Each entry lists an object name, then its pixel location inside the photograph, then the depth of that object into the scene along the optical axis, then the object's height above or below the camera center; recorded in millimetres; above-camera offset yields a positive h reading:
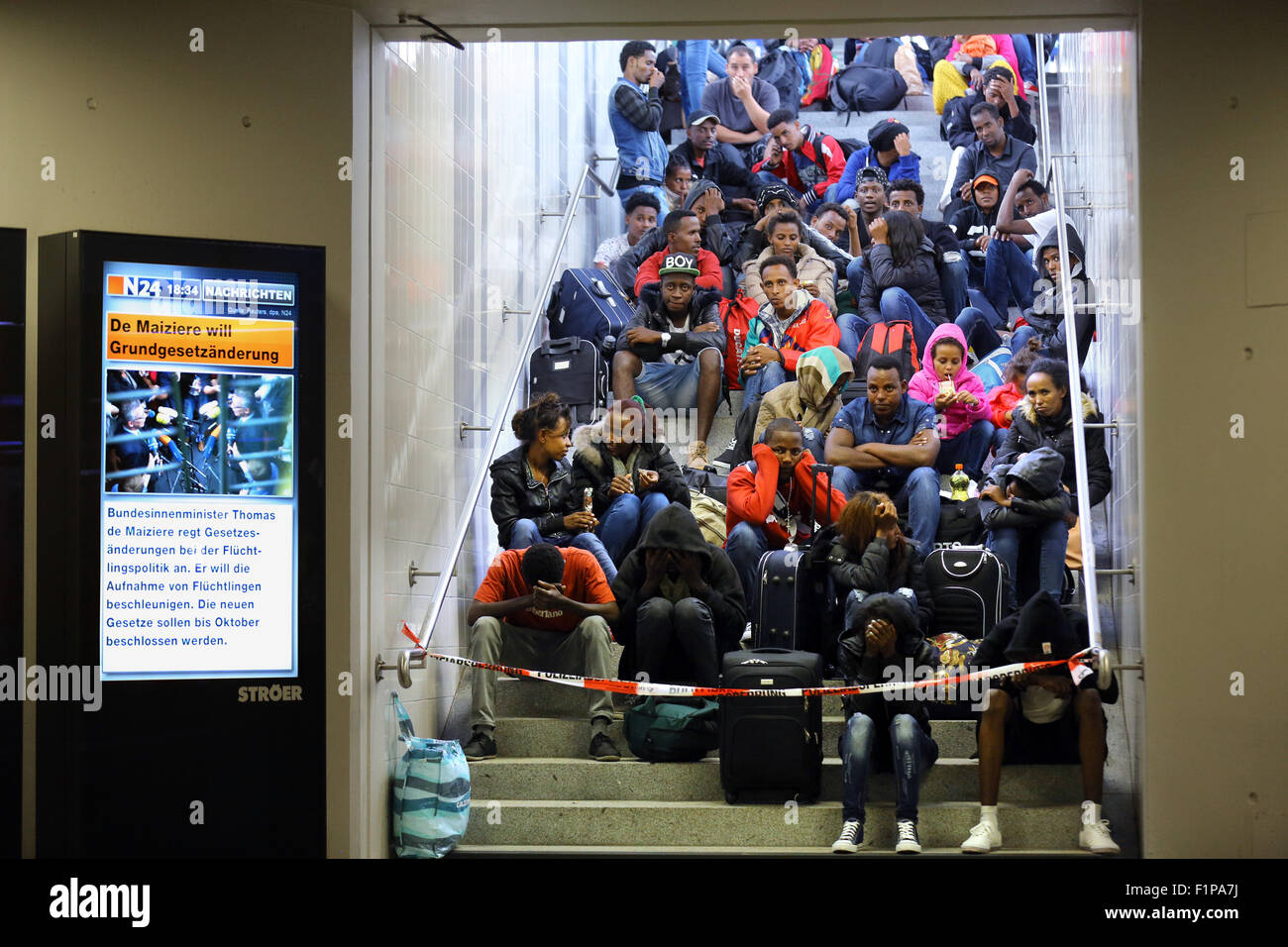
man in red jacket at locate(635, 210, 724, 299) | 8914 +1578
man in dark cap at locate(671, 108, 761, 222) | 9992 +2383
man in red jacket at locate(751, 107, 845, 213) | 10344 +2421
